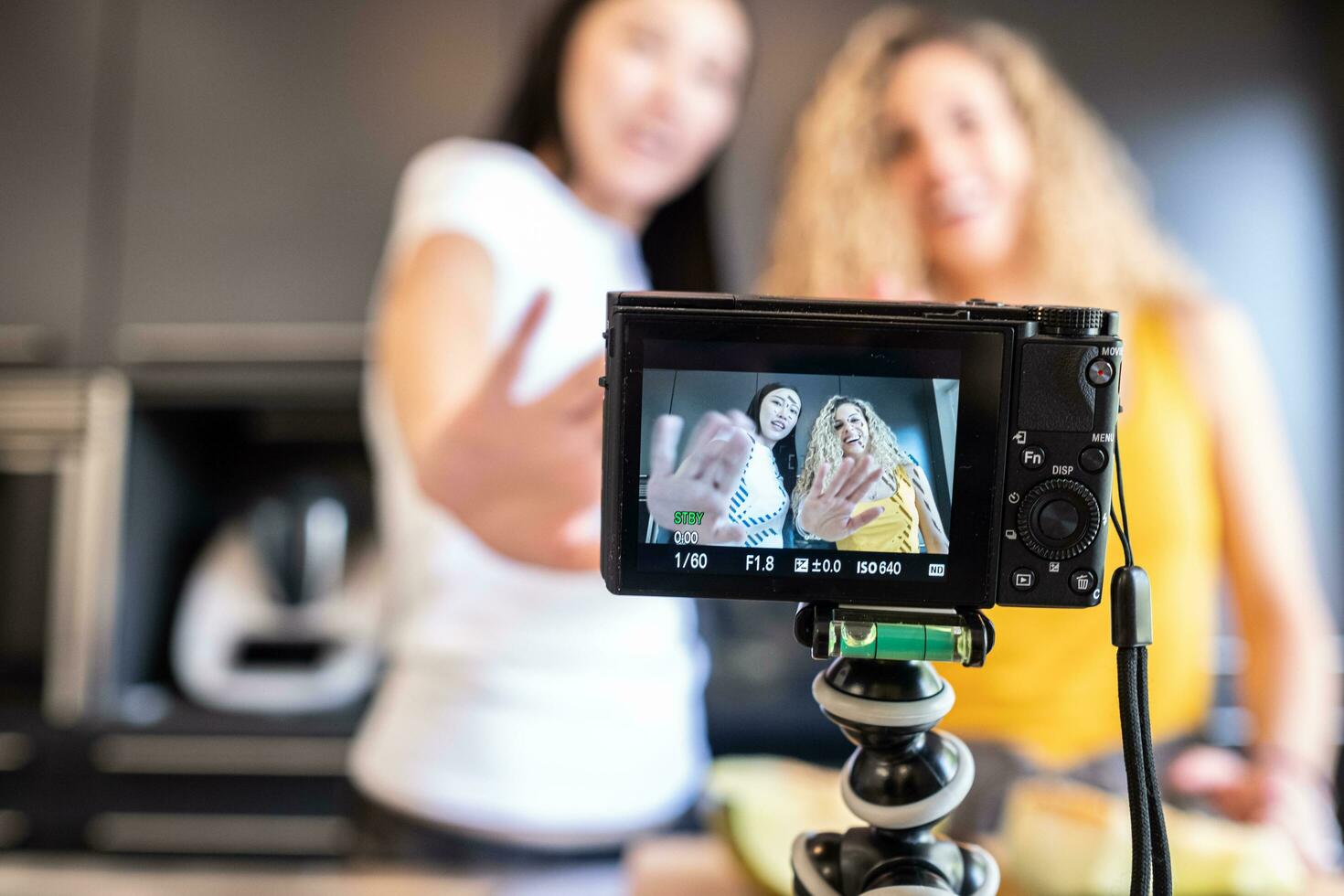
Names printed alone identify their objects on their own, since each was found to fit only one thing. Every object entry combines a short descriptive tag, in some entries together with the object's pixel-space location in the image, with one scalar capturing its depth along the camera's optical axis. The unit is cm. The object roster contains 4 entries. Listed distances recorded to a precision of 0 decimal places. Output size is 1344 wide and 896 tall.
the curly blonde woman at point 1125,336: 98
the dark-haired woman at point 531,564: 104
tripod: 43
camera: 40
